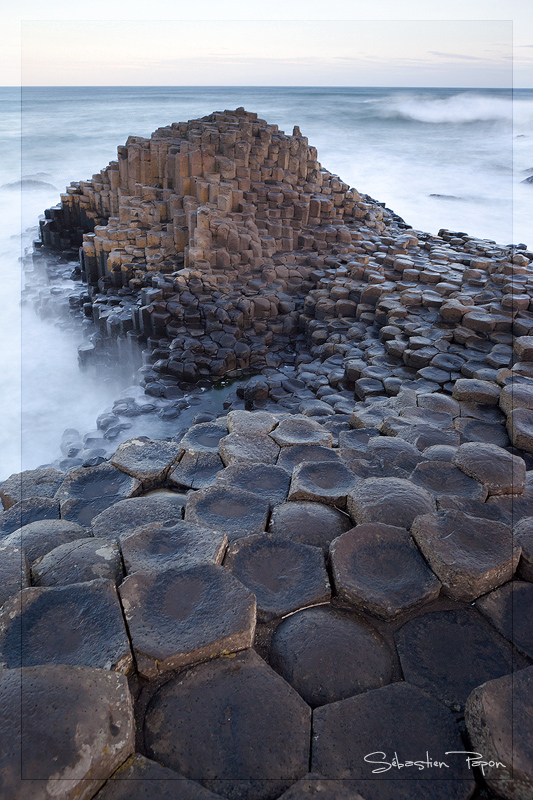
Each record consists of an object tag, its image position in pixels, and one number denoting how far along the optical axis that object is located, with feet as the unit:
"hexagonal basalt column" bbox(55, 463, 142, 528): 9.54
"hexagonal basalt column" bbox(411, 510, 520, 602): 6.22
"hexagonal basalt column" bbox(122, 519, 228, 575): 6.57
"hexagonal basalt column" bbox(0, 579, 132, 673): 5.12
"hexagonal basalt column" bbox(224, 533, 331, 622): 6.12
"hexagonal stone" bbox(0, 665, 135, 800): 3.87
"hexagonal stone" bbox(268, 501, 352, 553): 7.37
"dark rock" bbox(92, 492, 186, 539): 7.99
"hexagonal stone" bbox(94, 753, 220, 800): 4.04
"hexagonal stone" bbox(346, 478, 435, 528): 7.48
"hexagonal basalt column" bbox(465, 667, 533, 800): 4.20
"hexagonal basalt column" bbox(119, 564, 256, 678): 5.15
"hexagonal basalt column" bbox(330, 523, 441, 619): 6.06
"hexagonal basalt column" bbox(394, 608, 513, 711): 5.29
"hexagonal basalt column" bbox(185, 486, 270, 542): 7.66
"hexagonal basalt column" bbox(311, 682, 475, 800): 4.35
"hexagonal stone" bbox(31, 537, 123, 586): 6.52
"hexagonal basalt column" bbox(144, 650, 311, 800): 4.38
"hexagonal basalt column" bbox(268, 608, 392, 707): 5.21
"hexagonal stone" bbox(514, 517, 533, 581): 6.57
